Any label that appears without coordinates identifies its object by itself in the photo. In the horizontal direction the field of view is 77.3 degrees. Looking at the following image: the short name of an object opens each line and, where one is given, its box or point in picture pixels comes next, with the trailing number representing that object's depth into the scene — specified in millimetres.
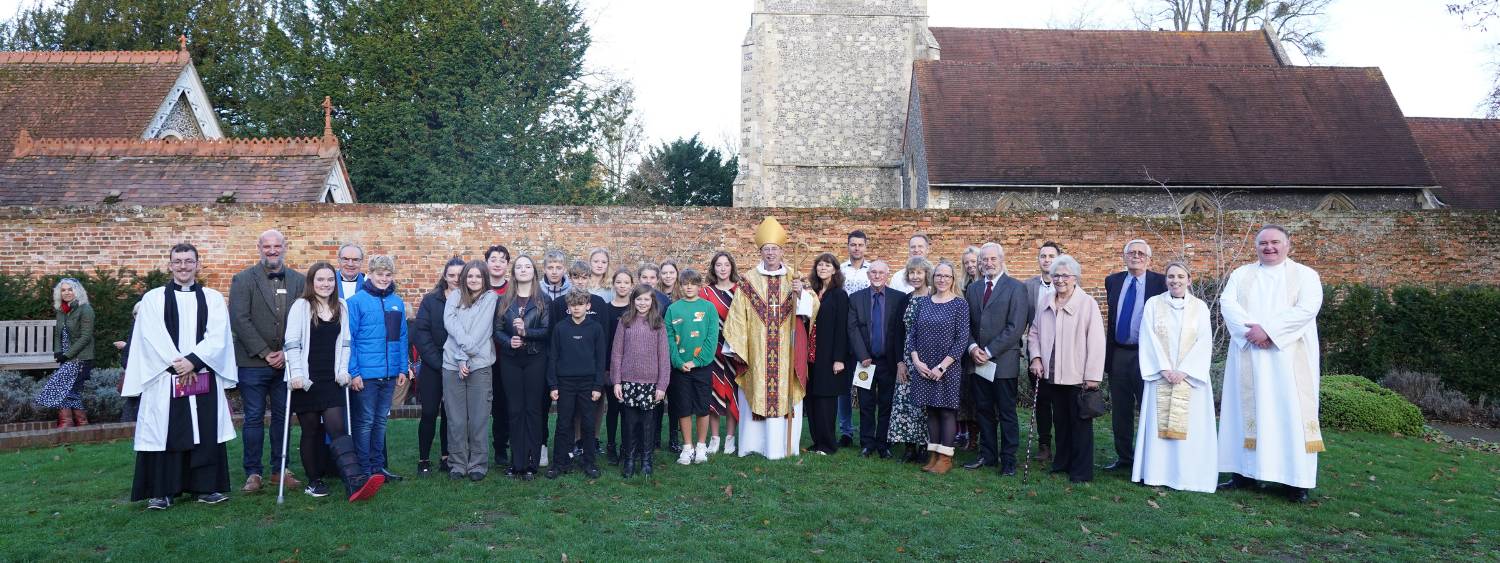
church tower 27172
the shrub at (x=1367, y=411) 9008
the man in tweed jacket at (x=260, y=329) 6051
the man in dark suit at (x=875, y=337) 7520
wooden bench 10039
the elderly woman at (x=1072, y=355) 6566
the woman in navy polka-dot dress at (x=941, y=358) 6793
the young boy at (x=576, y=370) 6645
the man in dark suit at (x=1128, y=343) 7016
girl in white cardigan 5945
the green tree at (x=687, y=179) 31734
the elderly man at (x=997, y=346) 6797
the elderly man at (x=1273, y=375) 6172
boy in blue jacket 6289
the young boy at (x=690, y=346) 7027
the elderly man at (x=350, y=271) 6633
